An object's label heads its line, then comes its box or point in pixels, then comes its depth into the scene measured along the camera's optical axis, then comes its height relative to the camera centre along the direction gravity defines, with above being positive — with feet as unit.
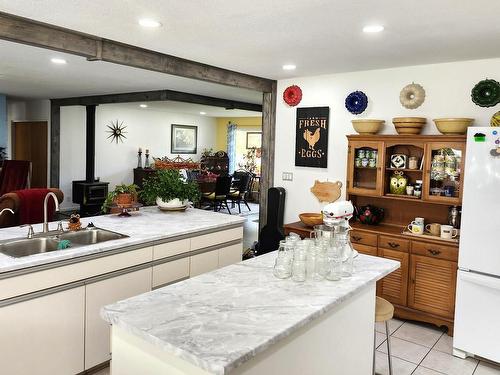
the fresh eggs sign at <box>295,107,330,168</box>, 15.89 +1.03
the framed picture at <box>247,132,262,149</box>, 39.04 +2.05
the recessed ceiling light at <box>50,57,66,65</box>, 15.01 +3.50
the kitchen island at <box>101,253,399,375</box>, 4.76 -2.04
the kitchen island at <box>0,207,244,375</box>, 7.75 -2.70
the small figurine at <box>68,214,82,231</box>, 10.39 -1.65
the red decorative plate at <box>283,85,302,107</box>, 16.53 +2.68
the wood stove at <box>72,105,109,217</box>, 28.17 -2.02
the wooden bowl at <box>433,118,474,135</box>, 12.06 +1.25
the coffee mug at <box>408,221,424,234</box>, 12.78 -1.85
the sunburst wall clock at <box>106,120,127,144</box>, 32.94 +2.12
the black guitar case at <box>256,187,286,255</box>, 16.85 -2.37
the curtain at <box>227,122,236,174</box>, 39.49 +1.52
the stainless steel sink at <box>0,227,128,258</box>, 9.12 -1.97
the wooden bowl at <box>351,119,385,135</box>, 13.96 +1.32
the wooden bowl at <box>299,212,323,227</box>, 14.76 -1.96
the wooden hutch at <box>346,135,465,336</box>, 12.07 -1.99
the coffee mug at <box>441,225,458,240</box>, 12.19 -1.86
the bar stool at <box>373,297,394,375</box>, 8.23 -2.88
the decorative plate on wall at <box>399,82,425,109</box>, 13.48 +2.30
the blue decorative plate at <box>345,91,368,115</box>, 14.71 +2.22
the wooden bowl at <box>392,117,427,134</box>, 13.04 +1.33
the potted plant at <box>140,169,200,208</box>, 13.21 -0.97
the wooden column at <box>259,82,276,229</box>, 17.39 +0.81
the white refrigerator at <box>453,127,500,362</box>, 9.95 -1.96
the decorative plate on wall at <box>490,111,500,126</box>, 11.31 +1.35
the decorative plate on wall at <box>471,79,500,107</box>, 11.94 +2.18
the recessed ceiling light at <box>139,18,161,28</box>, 9.59 +3.16
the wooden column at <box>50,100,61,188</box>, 30.30 +1.22
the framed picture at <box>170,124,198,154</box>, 37.88 +1.91
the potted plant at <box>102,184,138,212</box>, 12.48 -1.16
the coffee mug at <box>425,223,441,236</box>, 12.69 -1.86
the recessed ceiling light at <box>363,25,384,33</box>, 9.47 +3.13
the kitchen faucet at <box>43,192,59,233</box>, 9.83 -1.65
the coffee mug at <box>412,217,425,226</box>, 12.90 -1.65
